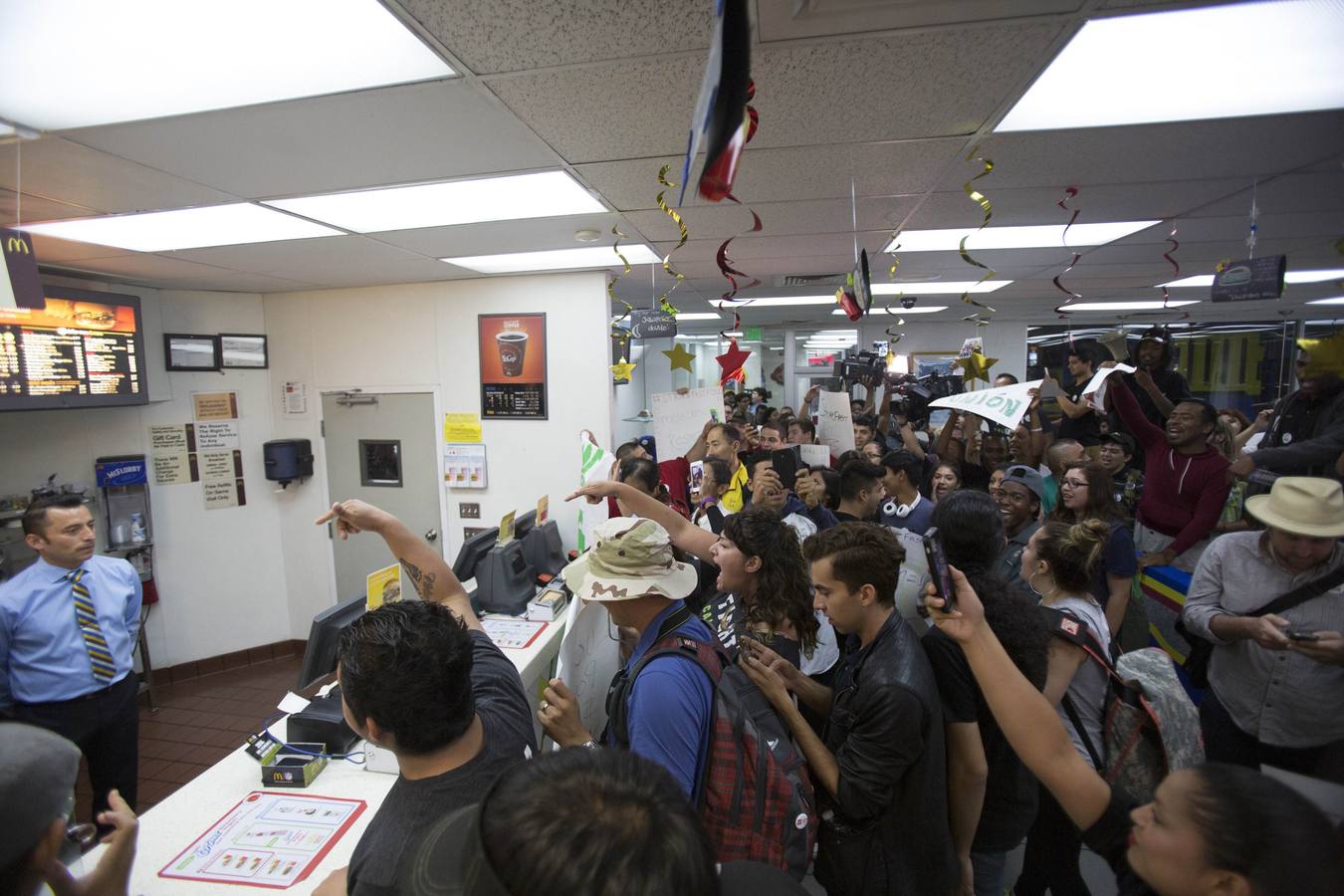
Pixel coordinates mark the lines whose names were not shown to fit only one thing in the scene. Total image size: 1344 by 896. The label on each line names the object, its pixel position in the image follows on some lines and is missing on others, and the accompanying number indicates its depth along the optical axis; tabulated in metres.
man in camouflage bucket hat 1.21
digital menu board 3.18
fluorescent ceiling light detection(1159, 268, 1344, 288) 5.15
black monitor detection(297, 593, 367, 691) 2.09
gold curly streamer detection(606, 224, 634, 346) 4.44
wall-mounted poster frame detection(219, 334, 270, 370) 4.58
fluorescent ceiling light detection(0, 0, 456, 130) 1.22
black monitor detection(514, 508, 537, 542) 3.73
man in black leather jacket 1.33
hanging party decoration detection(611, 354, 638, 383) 4.06
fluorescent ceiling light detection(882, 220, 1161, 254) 3.36
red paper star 3.88
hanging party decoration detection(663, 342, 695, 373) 4.16
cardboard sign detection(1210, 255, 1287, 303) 2.88
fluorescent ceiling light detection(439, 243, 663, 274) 3.66
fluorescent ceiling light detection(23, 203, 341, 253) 2.62
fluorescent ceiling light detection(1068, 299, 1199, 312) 7.20
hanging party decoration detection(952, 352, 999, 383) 3.79
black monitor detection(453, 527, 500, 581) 3.31
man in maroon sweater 2.79
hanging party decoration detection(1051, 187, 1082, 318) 2.55
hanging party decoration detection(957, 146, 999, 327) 1.90
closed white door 4.63
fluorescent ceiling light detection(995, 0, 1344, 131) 1.33
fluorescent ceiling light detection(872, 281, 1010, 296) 5.60
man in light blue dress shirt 2.32
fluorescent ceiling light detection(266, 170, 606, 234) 2.36
